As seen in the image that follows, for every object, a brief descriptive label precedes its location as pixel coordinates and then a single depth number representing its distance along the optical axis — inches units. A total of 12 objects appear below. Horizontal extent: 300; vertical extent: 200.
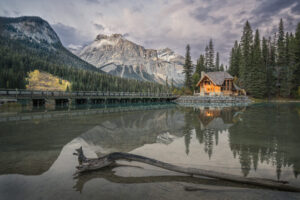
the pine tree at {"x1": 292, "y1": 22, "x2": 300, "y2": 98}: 1809.1
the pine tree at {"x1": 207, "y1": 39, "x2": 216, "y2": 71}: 2561.5
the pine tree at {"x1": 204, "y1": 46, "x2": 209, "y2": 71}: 2578.7
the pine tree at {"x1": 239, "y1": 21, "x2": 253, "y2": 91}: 1956.9
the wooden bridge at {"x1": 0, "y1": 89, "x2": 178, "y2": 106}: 1111.7
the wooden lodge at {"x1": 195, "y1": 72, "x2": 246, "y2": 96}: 1798.7
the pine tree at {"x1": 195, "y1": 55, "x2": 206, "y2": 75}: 2406.5
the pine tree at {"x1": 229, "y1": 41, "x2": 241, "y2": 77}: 2325.3
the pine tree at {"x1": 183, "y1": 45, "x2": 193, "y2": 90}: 2297.0
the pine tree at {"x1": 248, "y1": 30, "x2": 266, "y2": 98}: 1843.8
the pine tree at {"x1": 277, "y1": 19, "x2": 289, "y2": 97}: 1839.0
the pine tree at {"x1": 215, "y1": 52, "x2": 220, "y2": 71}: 3158.7
